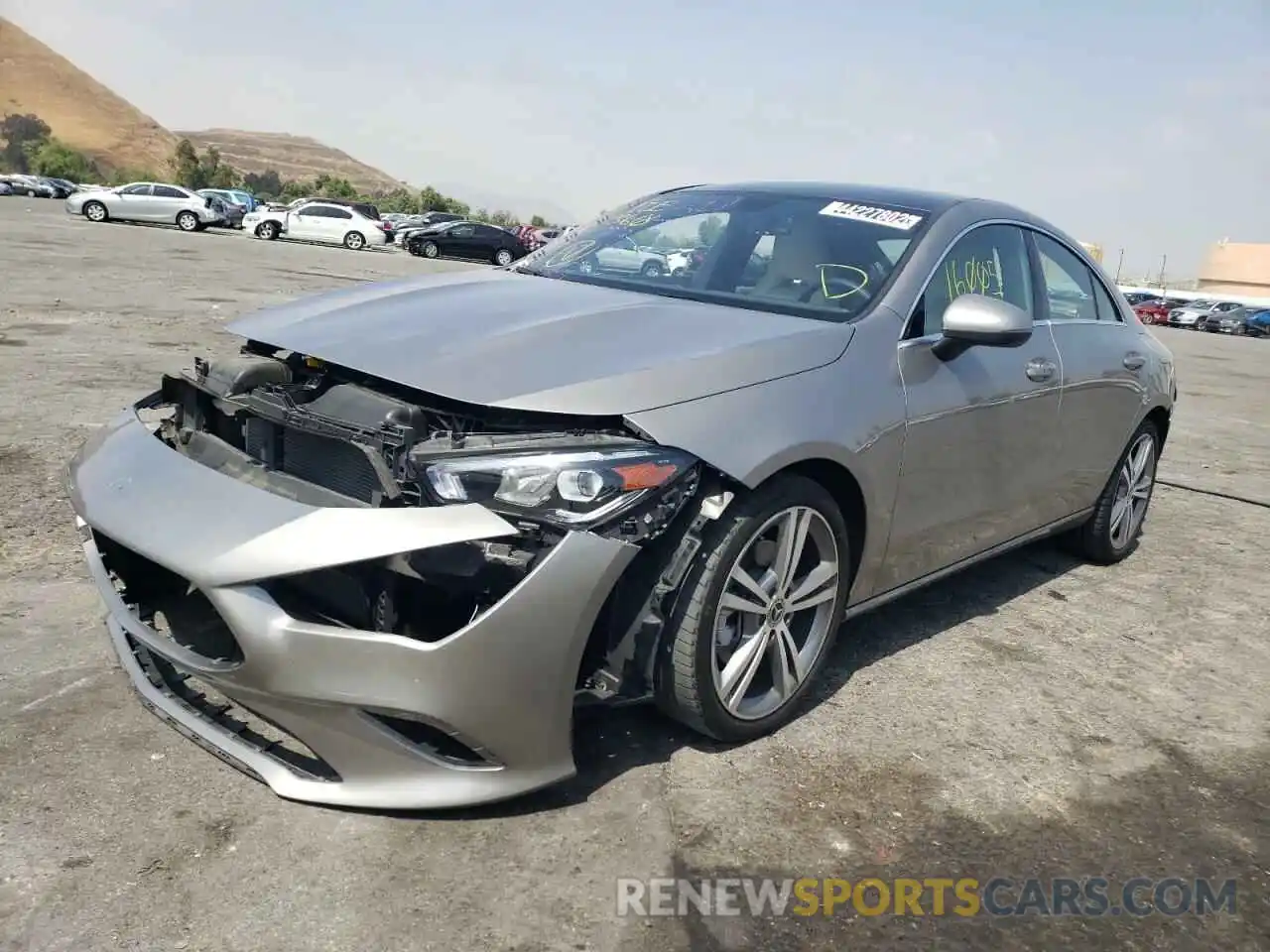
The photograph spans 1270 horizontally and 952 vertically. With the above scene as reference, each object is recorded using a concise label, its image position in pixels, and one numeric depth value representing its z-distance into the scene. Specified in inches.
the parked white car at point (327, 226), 1449.3
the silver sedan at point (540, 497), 96.7
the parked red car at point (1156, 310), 1970.1
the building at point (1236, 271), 4549.7
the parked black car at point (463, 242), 1434.5
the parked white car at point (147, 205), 1346.0
